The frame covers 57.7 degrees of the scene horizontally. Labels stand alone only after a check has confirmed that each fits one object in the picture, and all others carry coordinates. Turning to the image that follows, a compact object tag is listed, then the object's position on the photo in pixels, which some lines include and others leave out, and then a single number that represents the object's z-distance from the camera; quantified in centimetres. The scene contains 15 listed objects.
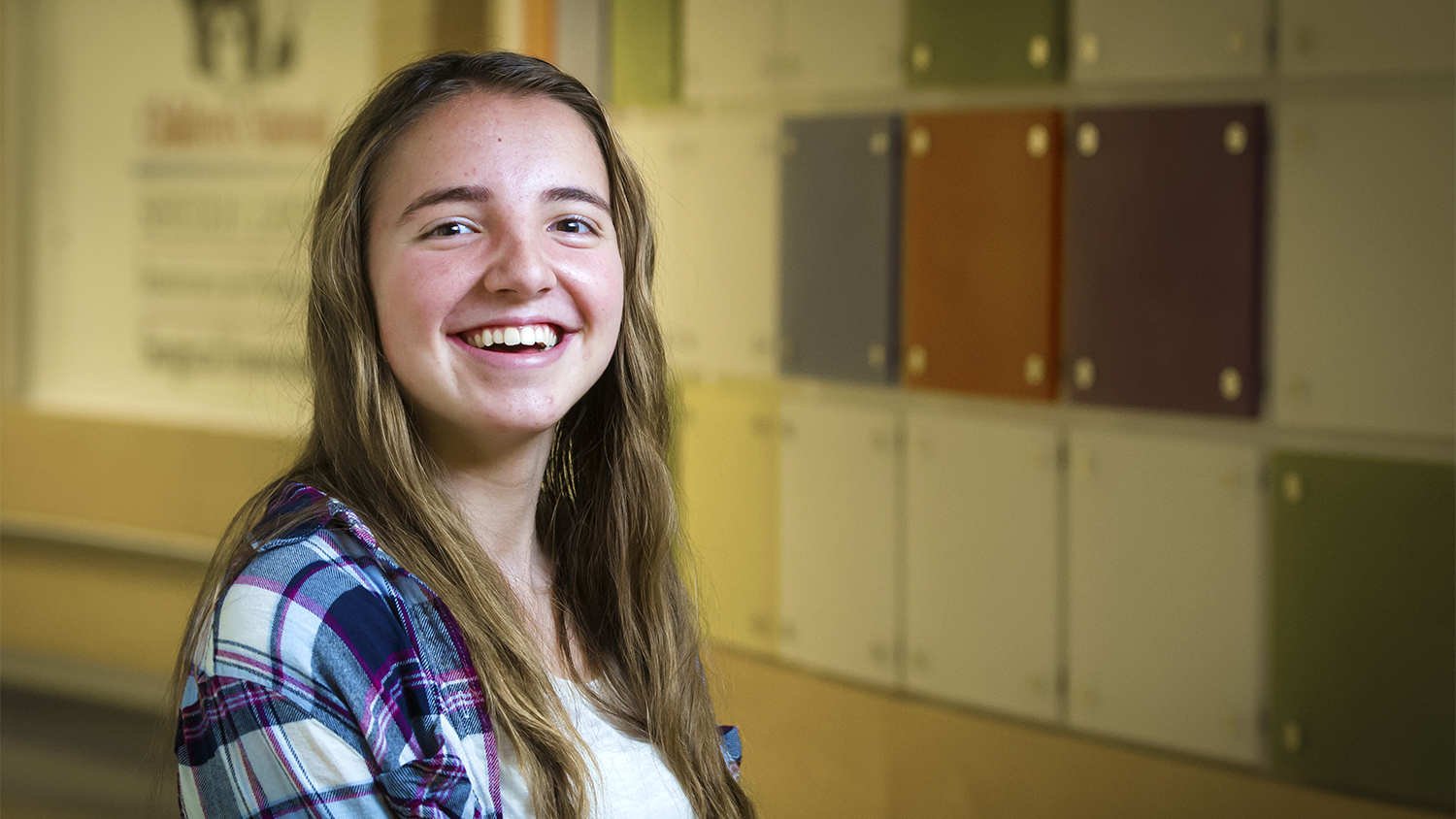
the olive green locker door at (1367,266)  261
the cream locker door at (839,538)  351
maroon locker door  284
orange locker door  316
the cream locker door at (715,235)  371
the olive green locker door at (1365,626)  264
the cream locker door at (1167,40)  280
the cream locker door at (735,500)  375
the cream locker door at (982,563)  322
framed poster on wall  473
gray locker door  346
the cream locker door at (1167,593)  290
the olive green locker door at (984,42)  311
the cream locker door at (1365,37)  257
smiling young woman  99
